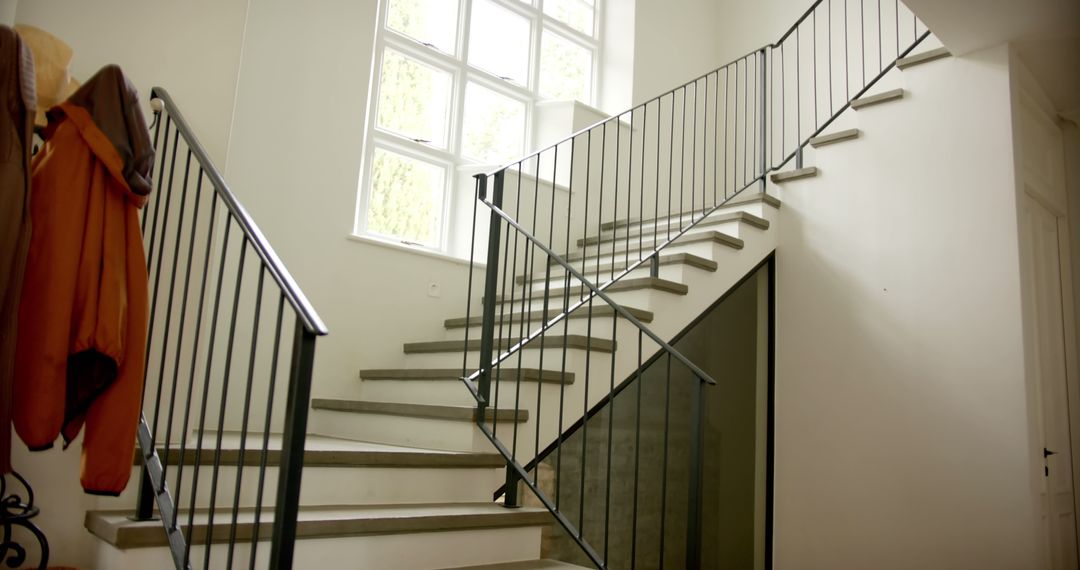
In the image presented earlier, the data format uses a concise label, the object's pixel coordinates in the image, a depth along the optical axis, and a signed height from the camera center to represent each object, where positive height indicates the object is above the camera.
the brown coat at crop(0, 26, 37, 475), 1.80 +0.39
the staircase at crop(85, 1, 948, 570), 2.29 -0.14
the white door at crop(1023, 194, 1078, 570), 3.78 +0.16
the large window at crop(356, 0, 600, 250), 5.00 +2.04
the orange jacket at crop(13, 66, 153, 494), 1.91 +0.18
